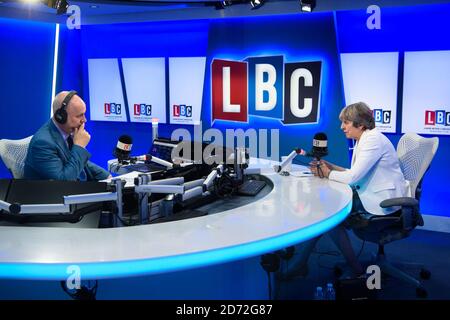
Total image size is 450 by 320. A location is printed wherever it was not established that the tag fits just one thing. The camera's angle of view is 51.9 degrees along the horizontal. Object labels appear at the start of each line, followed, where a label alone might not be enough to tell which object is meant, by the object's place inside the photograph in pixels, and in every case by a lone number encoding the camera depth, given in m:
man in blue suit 2.73
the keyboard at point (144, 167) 3.79
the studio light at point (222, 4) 5.74
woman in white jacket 3.42
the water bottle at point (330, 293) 3.25
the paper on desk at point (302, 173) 3.65
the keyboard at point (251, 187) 3.03
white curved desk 1.74
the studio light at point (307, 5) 5.16
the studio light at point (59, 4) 4.89
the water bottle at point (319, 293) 3.20
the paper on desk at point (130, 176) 2.97
